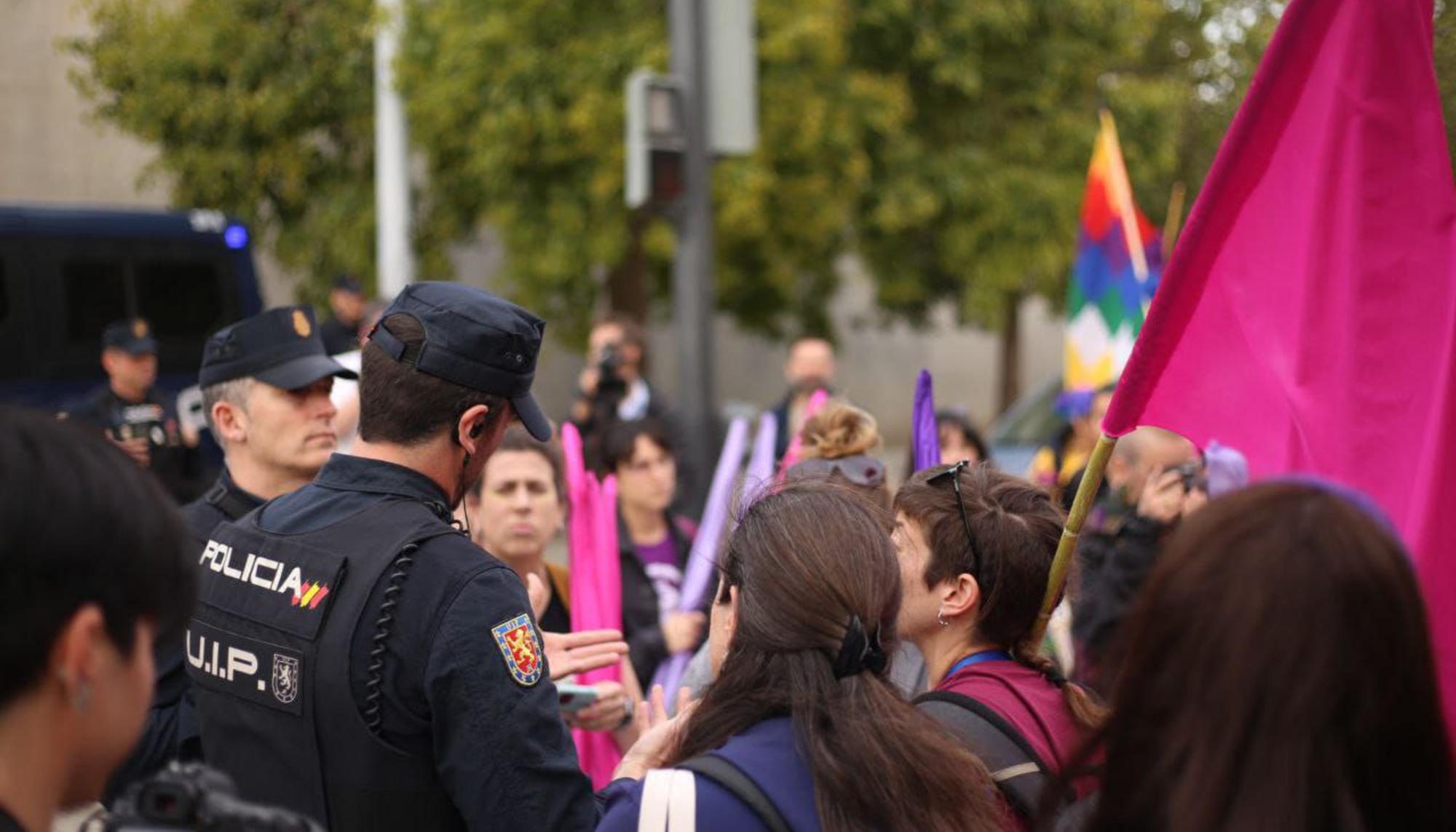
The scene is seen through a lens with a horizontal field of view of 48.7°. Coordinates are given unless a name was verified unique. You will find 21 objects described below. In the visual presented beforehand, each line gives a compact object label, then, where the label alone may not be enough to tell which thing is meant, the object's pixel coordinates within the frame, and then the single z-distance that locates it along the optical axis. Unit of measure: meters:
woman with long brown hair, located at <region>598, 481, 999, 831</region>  2.19
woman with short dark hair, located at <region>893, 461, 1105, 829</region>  2.76
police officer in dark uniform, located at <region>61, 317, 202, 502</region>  8.66
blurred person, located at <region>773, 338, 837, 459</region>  8.39
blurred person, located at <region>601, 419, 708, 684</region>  5.14
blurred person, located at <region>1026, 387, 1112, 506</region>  7.60
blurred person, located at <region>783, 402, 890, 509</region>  4.15
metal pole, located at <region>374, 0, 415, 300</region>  13.25
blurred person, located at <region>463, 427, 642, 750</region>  4.44
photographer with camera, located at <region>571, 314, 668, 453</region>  8.89
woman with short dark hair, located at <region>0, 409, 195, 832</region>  1.51
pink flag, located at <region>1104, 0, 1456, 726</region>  2.60
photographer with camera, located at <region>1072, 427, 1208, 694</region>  4.87
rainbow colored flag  8.19
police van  10.76
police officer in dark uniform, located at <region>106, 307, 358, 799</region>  3.77
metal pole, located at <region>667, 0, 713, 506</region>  8.24
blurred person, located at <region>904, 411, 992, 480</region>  6.79
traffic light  8.03
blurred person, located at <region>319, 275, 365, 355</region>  10.53
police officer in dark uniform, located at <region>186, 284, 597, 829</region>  2.47
